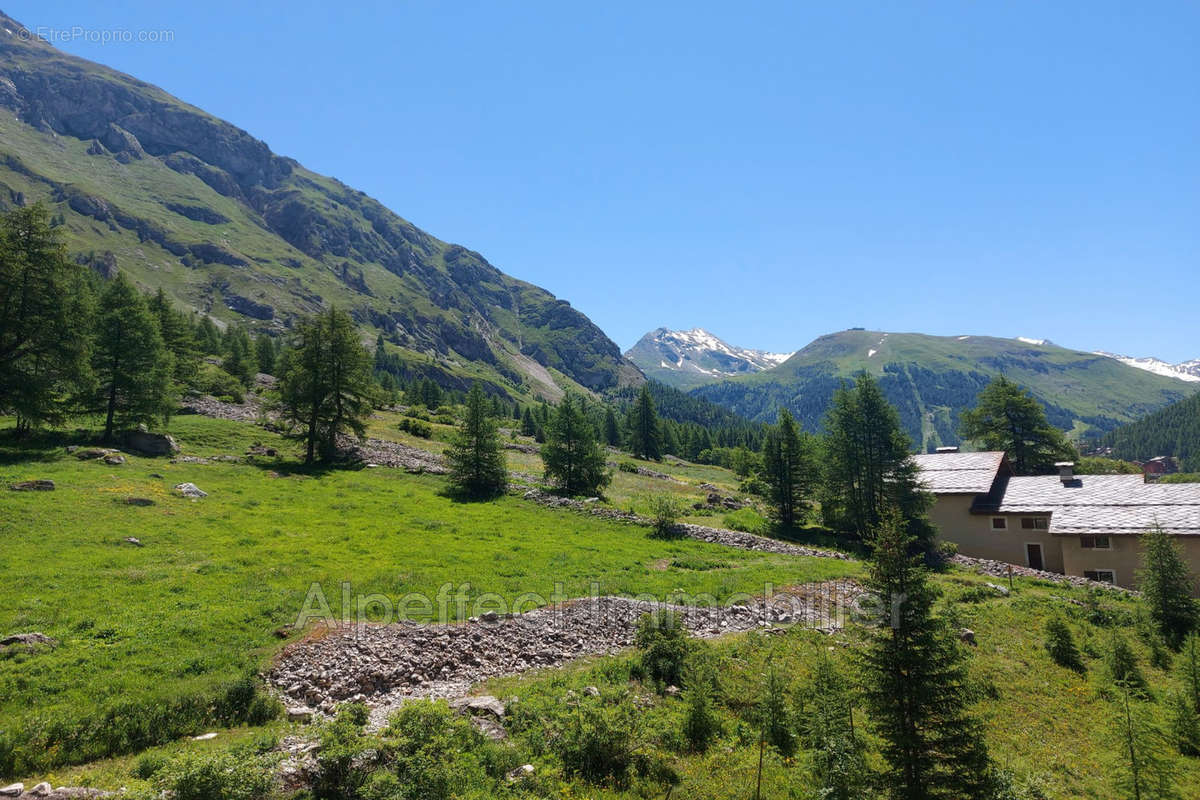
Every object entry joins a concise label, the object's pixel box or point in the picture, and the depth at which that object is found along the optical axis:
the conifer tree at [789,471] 46.03
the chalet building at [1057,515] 34.31
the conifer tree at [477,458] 42.34
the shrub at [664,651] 16.42
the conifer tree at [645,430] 98.31
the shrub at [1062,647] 20.64
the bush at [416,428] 70.12
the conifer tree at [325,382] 43.09
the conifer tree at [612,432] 117.81
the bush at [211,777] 8.18
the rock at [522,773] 10.61
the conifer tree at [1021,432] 55.84
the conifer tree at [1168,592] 24.09
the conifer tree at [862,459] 43.41
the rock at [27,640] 13.17
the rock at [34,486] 24.54
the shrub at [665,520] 36.78
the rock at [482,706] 12.91
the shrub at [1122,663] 18.12
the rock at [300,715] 12.37
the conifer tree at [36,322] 30.69
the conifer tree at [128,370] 35.91
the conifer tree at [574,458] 47.34
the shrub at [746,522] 42.25
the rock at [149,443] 36.31
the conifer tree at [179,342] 57.75
